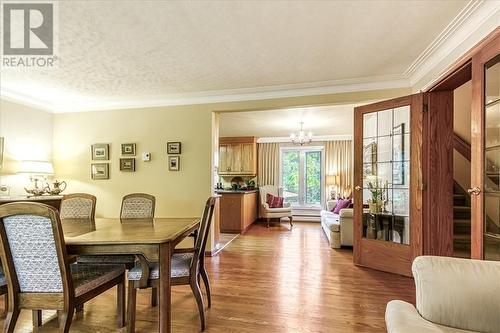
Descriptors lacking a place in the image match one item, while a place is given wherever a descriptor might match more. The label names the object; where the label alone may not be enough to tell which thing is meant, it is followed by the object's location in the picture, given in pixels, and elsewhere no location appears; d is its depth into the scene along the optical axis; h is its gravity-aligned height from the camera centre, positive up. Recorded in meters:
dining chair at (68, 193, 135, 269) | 2.89 -0.45
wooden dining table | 1.77 -0.55
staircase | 3.42 -0.79
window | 7.51 -0.24
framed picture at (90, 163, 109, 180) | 4.31 -0.04
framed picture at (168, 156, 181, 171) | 4.08 +0.08
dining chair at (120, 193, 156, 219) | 2.94 -0.44
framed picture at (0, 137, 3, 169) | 3.52 +0.23
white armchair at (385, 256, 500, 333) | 1.29 -0.69
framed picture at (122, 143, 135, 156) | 4.22 +0.31
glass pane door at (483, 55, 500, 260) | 1.81 +0.05
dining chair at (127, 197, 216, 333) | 1.92 -0.83
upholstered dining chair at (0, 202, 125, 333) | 1.54 -0.60
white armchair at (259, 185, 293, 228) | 6.52 -1.06
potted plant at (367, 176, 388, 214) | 3.45 -0.35
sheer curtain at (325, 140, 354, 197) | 7.10 +0.17
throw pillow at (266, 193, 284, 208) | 6.75 -0.90
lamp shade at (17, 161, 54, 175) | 3.69 -0.01
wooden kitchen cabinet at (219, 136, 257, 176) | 7.45 +0.35
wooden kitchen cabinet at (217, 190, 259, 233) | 5.67 -0.97
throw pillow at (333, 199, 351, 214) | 4.98 -0.73
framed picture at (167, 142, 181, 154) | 4.07 +0.32
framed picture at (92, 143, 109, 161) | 4.30 +0.28
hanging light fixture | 5.70 +0.76
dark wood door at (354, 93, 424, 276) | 2.99 -0.19
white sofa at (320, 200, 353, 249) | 4.30 -1.06
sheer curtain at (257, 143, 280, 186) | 7.58 +0.12
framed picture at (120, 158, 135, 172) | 4.22 +0.06
